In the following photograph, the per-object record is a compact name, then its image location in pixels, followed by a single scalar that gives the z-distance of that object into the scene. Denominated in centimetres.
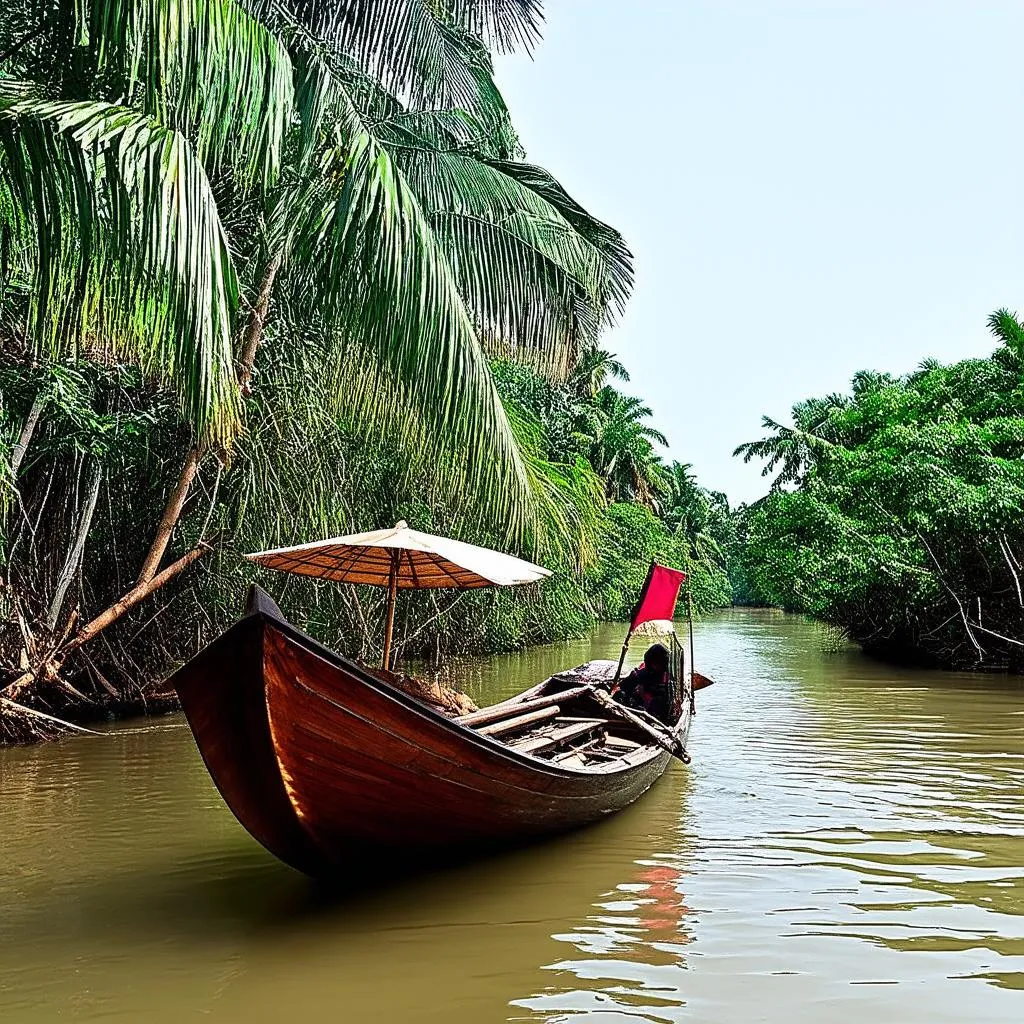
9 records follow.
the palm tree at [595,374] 3203
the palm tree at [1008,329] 1630
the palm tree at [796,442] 3653
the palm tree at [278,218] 449
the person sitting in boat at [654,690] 891
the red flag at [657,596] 866
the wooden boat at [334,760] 429
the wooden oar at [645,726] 767
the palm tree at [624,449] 3800
